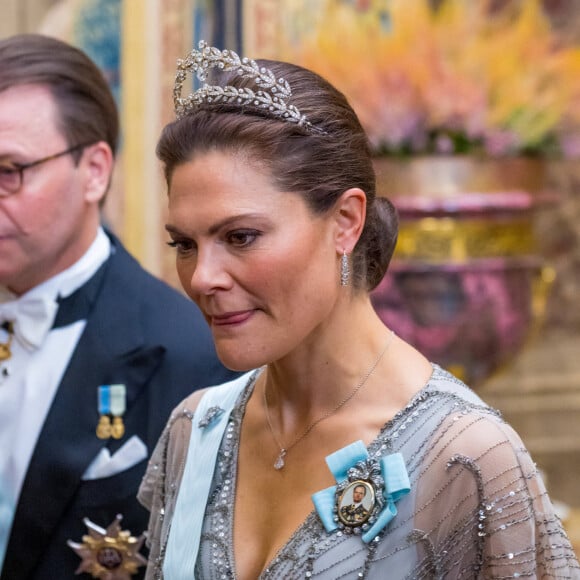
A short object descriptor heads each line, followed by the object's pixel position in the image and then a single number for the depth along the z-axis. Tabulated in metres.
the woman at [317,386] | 3.14
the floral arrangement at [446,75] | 7.11
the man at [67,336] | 4.53
